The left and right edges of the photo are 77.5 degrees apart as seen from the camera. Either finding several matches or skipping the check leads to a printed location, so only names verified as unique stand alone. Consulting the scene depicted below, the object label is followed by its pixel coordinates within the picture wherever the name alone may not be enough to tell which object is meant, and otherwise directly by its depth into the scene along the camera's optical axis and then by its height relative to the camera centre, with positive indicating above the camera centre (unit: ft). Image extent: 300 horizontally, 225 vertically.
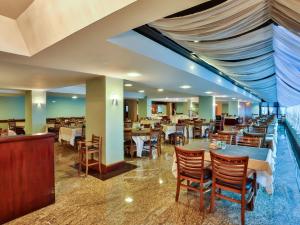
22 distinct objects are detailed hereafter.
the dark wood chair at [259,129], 19.05 -1.96
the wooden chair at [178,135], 23.59 -3.03
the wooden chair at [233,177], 7.66 -2.89
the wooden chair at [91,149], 13.65 -2.86
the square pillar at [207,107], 34.55 +0.72
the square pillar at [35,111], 24.58 +0.15
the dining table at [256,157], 8.36 -2.23
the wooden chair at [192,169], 8.73 -2.83
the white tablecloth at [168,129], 24.63 -2.38
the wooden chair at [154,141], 18.35 -3.03
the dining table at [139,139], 18.34 -2.70
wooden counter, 8.09 -2.90
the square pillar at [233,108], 58.54 +0.87
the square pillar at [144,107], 44.19 +1.03
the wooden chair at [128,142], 18.31 -3.12
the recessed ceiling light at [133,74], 12.97 +2.66
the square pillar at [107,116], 14.34 -0.34
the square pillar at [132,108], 52.33 +0.96
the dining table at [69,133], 21.81 -2.58
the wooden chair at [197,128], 28.89 -2.72
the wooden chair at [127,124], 24.22 -1.73
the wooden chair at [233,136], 15.04 -2.06
